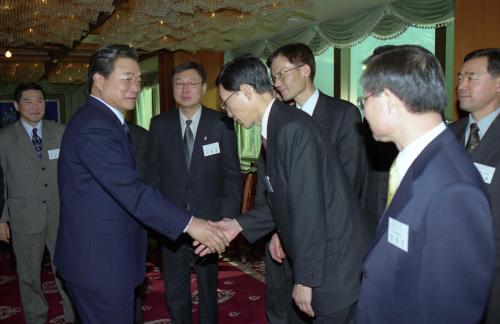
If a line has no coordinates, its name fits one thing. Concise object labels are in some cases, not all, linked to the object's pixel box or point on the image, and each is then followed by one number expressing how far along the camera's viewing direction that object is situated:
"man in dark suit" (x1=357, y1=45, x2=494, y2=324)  1.07
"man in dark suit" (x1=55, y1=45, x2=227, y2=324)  1.97
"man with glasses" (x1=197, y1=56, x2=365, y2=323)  1.71
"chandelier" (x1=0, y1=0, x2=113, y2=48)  4.95
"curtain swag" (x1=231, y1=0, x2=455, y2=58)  5.23
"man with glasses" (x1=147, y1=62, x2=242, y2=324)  2.98
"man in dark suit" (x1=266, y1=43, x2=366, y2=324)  2.59
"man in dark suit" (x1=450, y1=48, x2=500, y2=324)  2.20
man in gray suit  3.21
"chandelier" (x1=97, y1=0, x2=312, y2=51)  4.98
